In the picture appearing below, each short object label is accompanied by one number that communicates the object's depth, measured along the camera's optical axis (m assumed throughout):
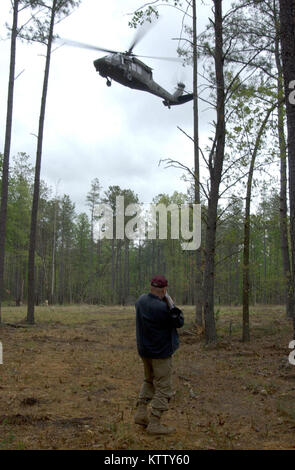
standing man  4.79
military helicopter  15.88
